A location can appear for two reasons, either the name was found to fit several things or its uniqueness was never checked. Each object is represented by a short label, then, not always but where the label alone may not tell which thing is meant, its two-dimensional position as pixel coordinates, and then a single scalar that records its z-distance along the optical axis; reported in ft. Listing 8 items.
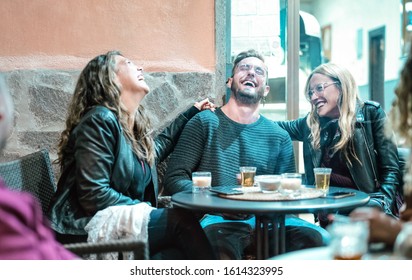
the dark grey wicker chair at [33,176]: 6.68
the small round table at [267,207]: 5.69
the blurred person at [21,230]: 3.59
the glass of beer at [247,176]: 7.27
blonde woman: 7.68
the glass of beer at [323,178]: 6.97
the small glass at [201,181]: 7.13
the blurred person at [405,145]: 4.02
